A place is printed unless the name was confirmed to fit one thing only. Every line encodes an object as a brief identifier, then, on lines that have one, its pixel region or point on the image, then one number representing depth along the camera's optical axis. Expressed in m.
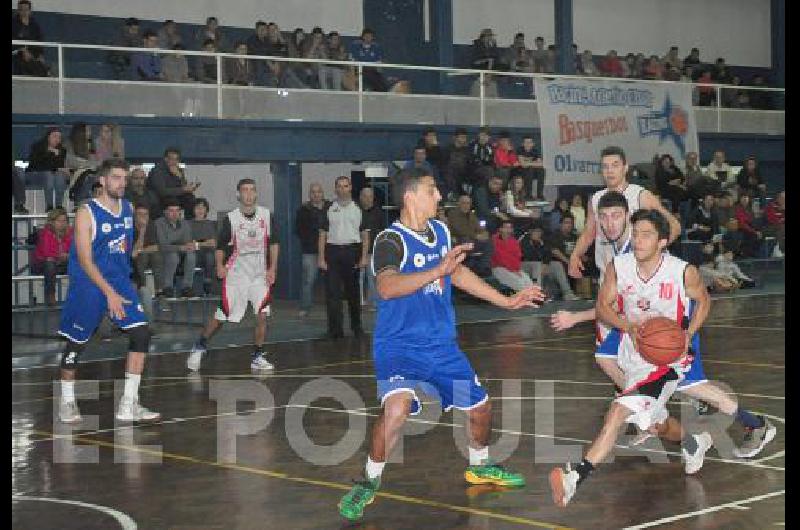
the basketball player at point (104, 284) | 12.35
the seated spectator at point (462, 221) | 23.25
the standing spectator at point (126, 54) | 23.84
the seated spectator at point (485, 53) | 30.73
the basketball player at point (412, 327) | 8.66
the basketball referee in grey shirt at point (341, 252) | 20.14
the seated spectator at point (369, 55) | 27.41
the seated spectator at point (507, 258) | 23.95
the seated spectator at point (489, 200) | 25.11
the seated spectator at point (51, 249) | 19.62
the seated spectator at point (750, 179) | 31.55
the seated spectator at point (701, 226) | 28.14
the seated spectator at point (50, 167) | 20.39
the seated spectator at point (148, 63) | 23.62
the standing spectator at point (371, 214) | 21.28
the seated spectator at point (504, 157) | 25.95
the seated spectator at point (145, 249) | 19.33
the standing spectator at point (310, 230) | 21.81
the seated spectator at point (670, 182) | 27.75
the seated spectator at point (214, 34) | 25.70
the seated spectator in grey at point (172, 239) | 20.53
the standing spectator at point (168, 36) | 24.88
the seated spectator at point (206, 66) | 24.58
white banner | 26.61
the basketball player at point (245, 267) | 16.67
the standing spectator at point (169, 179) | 21.20
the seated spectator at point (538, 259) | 25.00
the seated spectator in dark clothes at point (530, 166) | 26.84
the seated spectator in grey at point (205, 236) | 21.75
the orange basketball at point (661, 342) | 9.09
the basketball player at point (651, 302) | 9.14
